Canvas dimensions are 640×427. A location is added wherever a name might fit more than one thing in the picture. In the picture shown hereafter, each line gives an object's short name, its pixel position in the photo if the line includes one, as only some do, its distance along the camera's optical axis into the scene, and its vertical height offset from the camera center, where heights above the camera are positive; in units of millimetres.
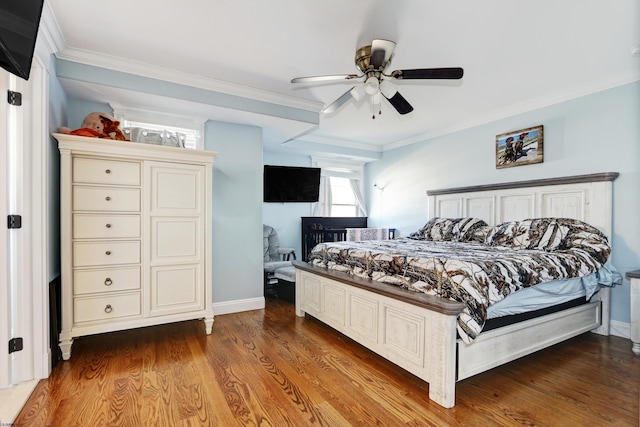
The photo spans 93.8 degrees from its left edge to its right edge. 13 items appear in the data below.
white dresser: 2336 -218
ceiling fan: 2016 +993
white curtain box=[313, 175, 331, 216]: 5750 +265
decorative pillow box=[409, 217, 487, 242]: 3807 -238
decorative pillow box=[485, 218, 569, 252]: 2939 -234
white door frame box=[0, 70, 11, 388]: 1847 -319
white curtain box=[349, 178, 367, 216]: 6184 +312
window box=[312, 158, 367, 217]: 5770 +441
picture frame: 3520 +797
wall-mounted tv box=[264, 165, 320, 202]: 5082 +474
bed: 1821 -589
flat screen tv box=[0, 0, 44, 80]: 1210 +764
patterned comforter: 1884 -382
